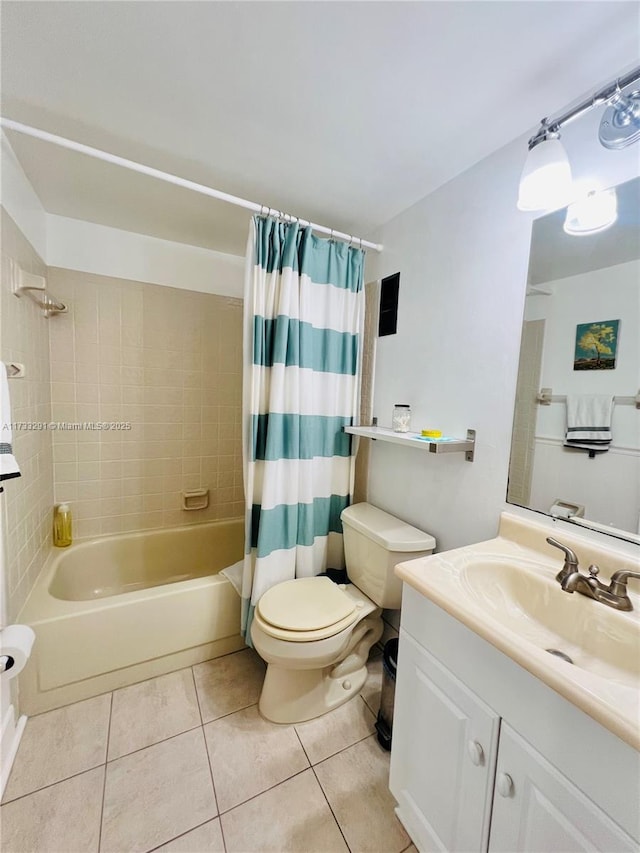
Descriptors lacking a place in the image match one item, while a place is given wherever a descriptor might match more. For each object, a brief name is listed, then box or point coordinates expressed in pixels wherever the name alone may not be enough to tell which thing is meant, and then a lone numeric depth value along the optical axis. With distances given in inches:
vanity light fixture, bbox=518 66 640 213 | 33.4
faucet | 32.8
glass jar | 61.1
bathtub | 54.2
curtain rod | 40.6
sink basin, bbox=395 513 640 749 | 22.9
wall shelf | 48.6
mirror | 36.5
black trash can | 51.4
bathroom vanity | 22.5
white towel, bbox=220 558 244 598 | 65.8
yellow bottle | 74.4
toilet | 50.5
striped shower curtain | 59.1
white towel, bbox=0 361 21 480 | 36.3
